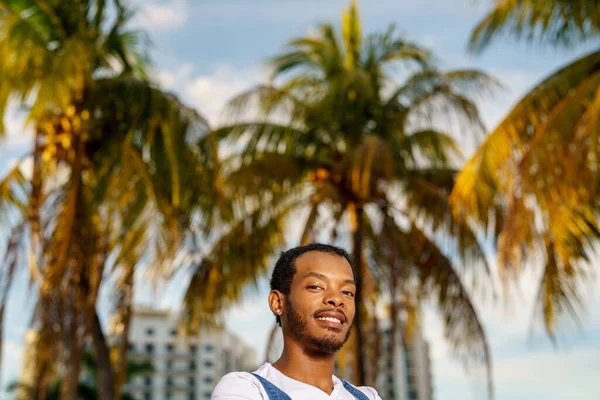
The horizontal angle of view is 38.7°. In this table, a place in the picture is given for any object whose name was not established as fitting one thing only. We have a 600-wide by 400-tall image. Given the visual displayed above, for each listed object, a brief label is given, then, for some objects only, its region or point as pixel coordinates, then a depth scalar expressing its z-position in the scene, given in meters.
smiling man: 2.29
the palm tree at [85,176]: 10.39
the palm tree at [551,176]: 8.41
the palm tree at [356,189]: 12.38
